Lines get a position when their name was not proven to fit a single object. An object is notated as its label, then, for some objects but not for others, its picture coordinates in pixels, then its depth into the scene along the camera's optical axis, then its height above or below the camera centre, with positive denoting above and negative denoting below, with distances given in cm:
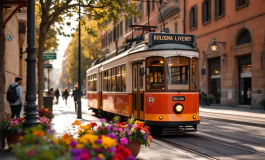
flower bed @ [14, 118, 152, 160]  347 -52
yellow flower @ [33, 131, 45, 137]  397 -40
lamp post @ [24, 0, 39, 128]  732 +34
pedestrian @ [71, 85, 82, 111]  2858 +3
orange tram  1209 +38
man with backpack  1236 -8
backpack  1234 -7
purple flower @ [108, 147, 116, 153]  409 -58
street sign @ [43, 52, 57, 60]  2383 +227
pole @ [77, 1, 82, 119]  2080 +16
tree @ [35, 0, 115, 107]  1546 +337
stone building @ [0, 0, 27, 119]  1343 +247
